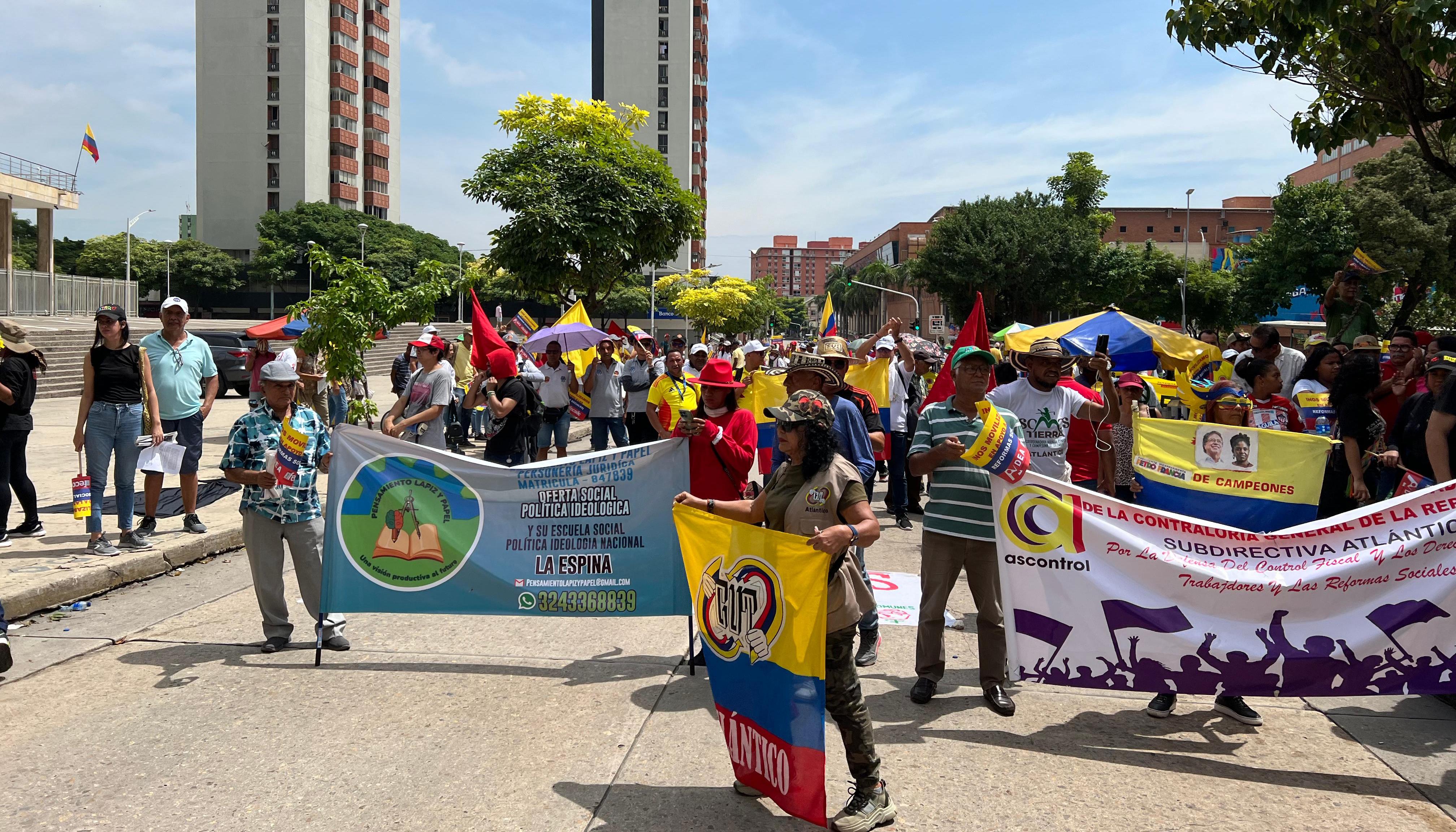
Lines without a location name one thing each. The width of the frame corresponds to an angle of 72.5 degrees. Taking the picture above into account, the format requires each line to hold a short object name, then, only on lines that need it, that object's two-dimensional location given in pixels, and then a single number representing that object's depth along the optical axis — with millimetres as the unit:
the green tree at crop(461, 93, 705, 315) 21438
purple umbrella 14109
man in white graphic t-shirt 5621
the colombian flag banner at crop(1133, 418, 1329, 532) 7094
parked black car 26078
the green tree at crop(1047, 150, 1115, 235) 77750
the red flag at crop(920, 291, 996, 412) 7582
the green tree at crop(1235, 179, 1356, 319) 43938
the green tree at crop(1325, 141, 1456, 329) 35844
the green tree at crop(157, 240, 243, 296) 76312
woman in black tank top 7703
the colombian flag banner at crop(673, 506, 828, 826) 3549
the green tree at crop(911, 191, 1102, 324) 62812
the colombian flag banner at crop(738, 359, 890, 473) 9805
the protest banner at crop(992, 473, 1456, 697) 4434
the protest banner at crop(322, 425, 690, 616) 5723
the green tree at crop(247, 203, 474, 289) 75250
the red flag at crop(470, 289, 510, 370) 9070
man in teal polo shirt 8336
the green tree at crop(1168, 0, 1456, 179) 8391
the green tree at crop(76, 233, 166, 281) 76562
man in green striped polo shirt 4965
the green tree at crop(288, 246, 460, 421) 11094
